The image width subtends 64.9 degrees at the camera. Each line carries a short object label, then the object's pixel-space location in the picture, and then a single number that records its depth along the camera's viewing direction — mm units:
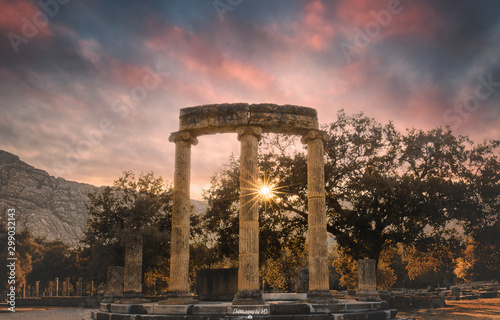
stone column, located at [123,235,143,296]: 23141
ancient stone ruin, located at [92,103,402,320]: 16844
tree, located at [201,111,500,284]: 30500
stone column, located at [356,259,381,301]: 24672
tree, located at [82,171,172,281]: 41000
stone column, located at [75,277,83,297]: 80544
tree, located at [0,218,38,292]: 62800
